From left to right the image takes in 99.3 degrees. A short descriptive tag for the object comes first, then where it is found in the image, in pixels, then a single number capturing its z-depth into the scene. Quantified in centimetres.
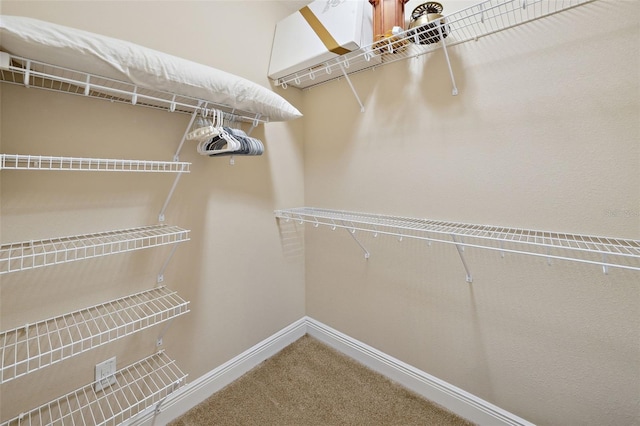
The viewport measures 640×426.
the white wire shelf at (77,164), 95
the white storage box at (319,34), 142
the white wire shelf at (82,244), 98
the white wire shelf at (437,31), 114
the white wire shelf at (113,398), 107
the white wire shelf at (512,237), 103
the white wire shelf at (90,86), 86
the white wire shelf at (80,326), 100
